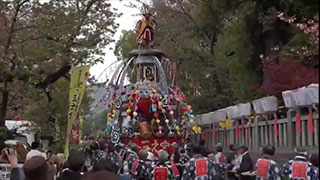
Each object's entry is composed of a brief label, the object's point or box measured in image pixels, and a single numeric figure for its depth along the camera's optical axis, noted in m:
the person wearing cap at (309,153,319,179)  9.13
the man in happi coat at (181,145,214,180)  11.55
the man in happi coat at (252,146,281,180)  10.95
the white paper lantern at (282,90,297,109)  11.87
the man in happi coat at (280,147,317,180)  9.91
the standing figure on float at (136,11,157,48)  26.70
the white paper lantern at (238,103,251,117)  18.16
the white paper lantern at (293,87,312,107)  10.04
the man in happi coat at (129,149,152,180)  12.33
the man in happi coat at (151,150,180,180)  12.05
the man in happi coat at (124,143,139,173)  13.03
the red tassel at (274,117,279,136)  14.71
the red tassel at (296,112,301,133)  12.59
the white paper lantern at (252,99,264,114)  16.53
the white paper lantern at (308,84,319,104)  9.38
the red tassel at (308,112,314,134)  11.31
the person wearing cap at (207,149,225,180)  11.88
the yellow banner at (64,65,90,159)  11.67
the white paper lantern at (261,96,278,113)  15.68
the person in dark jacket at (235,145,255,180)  13.20
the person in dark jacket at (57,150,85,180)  6.04
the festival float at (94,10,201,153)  22.75
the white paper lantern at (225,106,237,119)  20.14
